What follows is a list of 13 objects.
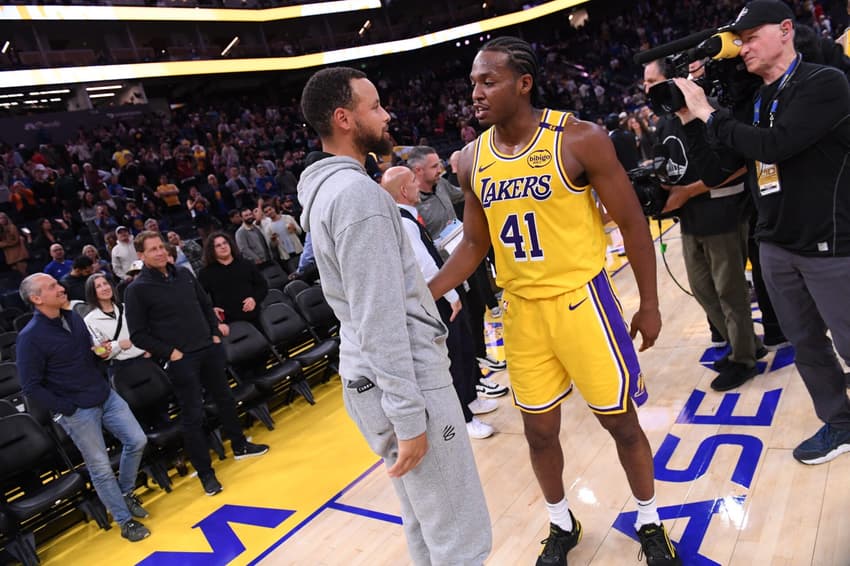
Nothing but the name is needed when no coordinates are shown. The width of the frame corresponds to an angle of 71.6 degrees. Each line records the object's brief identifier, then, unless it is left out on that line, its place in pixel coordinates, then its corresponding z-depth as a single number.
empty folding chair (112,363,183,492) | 4.09
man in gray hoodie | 1.45
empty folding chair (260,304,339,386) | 5.11
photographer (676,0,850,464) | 1.98
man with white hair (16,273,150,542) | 3.47
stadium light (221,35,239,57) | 22.55
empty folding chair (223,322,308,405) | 4.74
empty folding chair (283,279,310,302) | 6.04
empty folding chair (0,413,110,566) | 3.39
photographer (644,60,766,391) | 3.05
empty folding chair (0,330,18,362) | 5.63
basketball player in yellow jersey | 1.93
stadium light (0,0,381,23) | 16.94
